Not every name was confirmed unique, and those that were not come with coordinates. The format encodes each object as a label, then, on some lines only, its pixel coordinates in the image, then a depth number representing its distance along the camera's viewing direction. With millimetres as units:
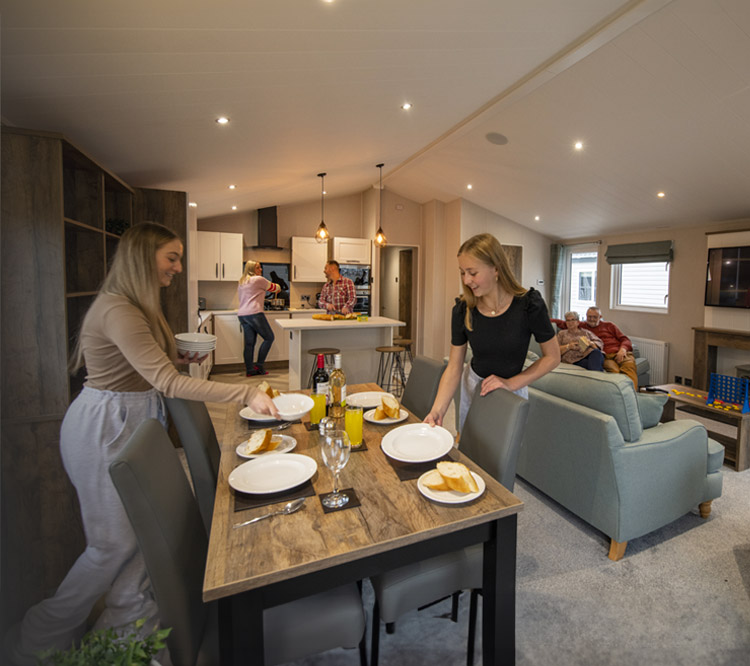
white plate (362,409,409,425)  1891
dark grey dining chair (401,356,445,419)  2256
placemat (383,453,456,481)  1392
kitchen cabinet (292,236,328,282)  6875
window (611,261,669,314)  5754
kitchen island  4559
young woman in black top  1866
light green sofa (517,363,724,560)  2121
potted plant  835
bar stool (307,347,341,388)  4276
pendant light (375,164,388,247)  5848
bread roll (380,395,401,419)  1921
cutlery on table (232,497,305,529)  1132
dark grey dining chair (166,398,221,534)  1634
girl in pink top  5754
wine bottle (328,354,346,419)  1934
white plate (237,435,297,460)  1521
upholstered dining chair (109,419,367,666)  1029
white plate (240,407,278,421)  1912
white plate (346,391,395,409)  2152
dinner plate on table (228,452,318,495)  1283
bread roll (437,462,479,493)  1239
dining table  970
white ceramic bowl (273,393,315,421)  1818
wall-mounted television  4602
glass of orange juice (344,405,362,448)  1655
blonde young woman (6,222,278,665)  1452
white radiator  5566
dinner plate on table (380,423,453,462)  1490
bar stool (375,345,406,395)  4902
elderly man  4930
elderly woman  4863
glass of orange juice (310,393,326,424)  1869
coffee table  3168
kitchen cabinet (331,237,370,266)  6945
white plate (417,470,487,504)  1208
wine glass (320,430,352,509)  1219
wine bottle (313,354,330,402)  1901
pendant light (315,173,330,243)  5773
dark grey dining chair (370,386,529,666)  1377
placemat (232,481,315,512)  1216
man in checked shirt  5094
